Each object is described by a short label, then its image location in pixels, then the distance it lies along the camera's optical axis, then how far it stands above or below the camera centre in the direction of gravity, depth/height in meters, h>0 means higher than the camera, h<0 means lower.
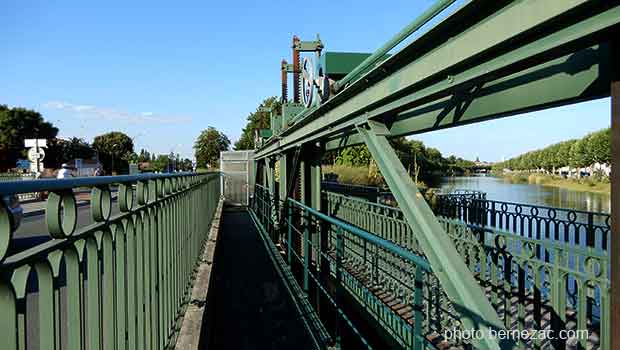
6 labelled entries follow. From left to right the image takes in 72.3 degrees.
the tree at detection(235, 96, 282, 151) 50.41 +5.13
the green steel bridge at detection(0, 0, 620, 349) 1.46 -0.43
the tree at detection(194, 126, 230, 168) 67.62 +3.53
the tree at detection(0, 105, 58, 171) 48.88 +4.56
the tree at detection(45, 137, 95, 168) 55.62 +2.33
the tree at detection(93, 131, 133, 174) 73.99 +4.15
